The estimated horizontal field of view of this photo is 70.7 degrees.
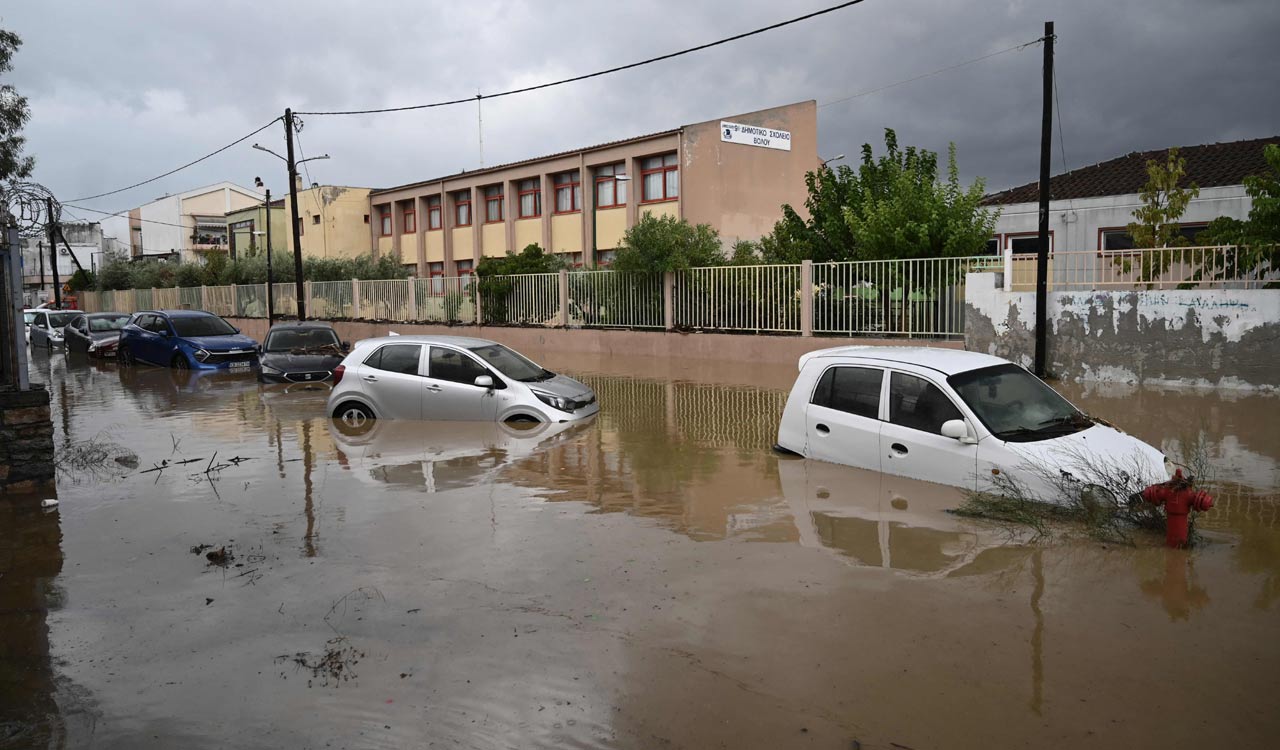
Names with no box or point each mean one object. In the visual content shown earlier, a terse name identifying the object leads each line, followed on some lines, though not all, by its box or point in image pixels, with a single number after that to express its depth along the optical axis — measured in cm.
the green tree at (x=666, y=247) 2248
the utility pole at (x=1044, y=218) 1434
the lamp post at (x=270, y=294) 3722
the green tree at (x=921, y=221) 1798
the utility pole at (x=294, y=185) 2880
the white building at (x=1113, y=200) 2408
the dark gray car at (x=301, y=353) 1770
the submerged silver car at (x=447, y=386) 1162
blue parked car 2125
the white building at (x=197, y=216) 7169
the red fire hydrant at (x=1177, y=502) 605
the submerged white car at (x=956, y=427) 693
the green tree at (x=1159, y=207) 2177
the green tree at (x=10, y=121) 2669
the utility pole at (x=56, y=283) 4172
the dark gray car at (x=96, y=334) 2681
